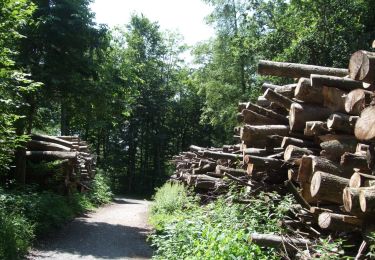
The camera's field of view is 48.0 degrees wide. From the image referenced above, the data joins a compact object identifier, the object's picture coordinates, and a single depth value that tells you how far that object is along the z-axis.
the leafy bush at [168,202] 13.68
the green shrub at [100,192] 22.17
